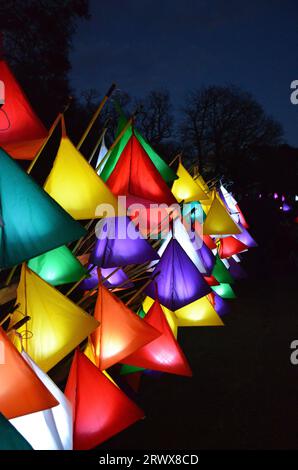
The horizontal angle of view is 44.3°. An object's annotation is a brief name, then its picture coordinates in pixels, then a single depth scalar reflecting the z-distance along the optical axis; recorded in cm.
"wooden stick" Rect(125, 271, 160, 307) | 452
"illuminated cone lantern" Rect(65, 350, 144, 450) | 302
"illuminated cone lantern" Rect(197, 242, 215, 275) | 578
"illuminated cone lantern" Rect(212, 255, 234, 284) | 681
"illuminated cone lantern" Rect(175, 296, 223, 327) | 516
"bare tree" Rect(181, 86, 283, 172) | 3400
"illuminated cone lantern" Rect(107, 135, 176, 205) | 405
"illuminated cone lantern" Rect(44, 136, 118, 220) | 335
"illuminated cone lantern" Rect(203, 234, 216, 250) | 691
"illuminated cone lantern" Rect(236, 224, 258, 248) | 880
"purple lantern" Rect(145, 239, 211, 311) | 455
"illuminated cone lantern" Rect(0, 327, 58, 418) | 226
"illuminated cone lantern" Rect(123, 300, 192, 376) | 392
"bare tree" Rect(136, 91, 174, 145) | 2426
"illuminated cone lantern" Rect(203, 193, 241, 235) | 661
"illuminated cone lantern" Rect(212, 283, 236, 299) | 861
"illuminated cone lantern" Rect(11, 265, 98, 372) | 293
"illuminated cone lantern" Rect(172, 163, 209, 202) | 659
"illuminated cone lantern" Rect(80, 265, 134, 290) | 535
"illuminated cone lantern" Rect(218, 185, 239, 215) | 895
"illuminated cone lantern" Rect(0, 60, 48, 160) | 350
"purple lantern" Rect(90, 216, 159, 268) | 430
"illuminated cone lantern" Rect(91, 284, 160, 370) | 352
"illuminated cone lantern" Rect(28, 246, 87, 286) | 411
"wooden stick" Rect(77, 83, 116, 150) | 354
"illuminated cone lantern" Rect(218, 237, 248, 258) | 820
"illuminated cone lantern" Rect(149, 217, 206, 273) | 514
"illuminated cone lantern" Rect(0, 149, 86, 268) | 238
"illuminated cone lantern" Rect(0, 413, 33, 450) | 197
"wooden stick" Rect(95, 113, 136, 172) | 395
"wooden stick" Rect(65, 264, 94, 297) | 419
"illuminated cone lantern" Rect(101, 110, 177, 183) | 526
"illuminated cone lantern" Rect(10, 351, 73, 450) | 242
